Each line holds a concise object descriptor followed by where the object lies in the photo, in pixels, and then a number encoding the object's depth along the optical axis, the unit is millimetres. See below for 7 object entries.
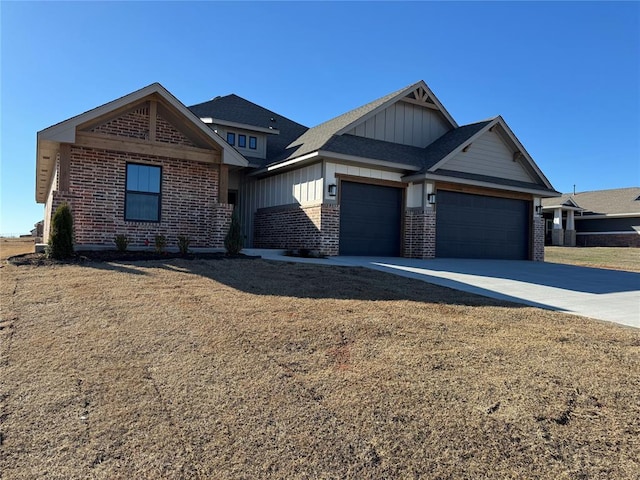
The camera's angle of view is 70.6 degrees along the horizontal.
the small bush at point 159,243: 11021
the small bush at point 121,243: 10952
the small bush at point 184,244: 11250
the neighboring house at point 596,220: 34531
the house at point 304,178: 11625
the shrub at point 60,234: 9305
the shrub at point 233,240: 11578
